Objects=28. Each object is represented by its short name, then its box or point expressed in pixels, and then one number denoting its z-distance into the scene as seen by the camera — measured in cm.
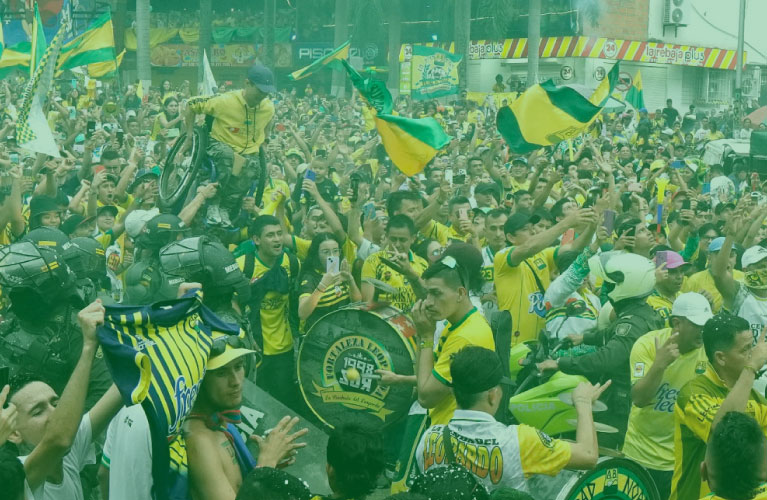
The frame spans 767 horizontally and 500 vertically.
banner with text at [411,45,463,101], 2031
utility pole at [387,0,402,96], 3441
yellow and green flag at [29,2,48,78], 1123
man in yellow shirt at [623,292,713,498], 485
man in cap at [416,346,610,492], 377
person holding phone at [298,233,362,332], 692
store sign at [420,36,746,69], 3962
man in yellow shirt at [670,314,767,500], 427
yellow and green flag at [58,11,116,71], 1642
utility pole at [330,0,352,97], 3422
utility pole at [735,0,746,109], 3042
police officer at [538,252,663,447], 529
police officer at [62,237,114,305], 516
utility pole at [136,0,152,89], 3036
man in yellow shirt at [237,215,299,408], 736
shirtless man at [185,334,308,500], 334
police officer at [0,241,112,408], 448
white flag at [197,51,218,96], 1313
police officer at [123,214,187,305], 523
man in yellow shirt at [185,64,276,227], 823
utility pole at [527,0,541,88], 3209
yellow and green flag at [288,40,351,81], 1691
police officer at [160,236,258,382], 481
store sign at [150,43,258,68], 5019
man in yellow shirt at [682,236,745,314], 707
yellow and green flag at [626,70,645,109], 2258
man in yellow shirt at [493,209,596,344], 685
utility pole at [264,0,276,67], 3553
